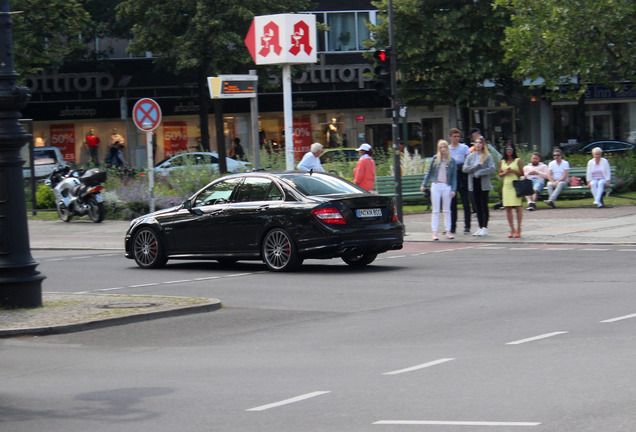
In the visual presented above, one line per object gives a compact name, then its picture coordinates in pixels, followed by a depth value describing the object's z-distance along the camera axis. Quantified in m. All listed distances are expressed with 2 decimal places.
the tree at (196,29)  42.56
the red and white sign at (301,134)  54.22
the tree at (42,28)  41.03
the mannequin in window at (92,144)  51.21
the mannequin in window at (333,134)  54.75
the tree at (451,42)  44.38
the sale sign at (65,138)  51.78
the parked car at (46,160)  42.66
